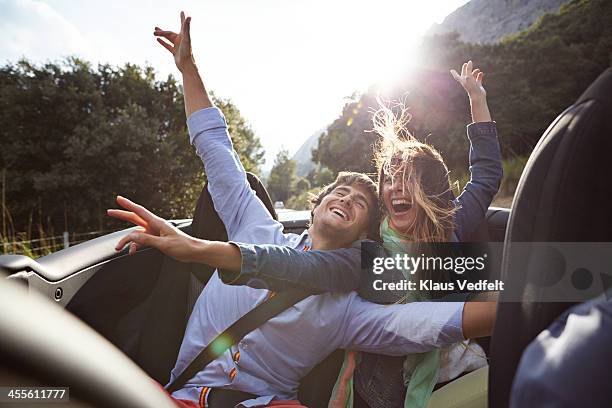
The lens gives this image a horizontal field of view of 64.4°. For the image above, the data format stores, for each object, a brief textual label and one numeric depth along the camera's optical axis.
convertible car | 0.58
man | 1.24
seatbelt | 1.49
